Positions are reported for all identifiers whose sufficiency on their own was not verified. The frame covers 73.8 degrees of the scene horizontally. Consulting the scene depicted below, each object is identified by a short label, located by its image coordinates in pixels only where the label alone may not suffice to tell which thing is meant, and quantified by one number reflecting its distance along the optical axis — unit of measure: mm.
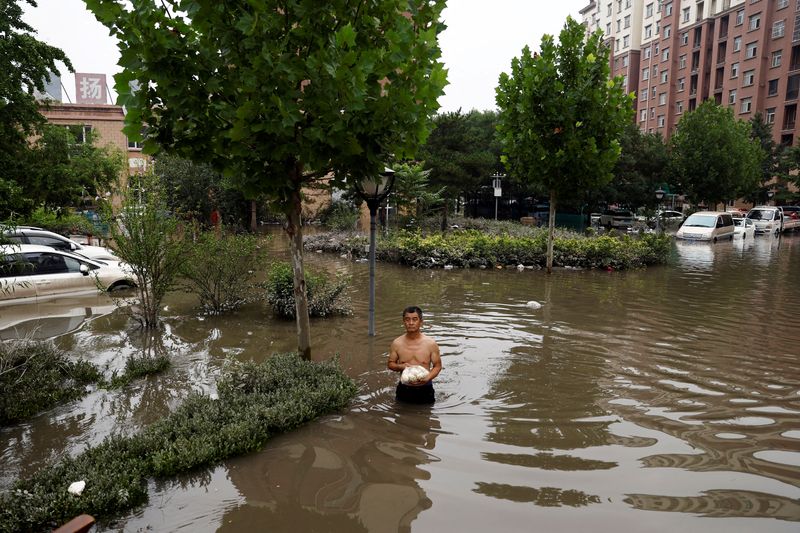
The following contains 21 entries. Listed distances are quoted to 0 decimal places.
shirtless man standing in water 5496
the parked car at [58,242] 14180
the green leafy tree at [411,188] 22453
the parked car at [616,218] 39812
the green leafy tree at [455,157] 24641
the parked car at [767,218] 34062
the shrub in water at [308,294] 9852
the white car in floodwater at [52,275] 10703
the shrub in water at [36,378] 5504
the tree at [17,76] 13000
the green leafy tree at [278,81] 4695
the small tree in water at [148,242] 8609
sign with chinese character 36000
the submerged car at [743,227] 30391
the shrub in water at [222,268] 9742
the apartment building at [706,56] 49875
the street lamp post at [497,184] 26223
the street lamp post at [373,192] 7635
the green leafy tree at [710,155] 35562
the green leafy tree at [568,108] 14219
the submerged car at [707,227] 27656
